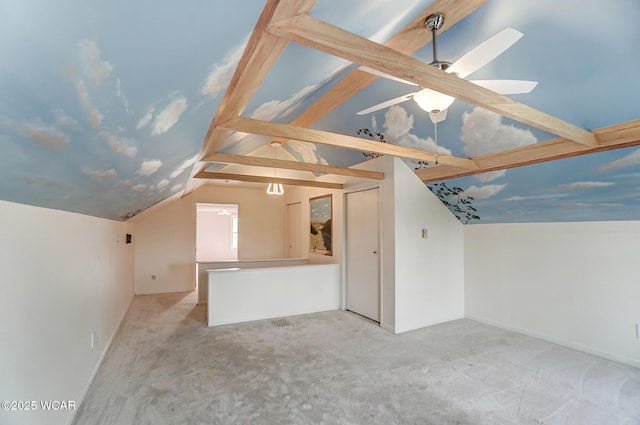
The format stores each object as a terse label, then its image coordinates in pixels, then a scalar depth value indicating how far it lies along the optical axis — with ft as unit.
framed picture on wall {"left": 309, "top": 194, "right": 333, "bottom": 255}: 17.78
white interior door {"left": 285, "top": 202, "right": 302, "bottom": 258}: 22.50
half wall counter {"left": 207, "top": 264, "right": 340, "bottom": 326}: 13.87
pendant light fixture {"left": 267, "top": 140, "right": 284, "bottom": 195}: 17.94
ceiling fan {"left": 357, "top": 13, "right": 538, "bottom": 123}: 4.83
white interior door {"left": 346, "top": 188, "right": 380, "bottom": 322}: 14.48
